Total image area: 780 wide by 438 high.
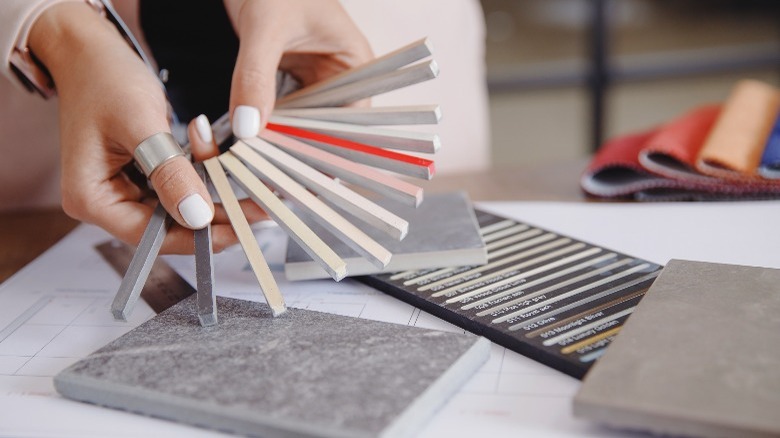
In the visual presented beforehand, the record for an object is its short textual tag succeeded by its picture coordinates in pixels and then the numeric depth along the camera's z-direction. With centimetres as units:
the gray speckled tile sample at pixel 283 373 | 35
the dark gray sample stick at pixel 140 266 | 46
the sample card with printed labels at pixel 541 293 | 43
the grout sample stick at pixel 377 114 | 50
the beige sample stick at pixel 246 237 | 46
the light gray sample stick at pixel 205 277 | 45
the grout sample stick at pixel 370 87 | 50
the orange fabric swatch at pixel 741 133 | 71
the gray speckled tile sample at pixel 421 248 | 54
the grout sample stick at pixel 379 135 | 48
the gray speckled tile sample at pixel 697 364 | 32
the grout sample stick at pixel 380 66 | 51
